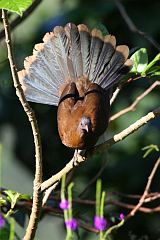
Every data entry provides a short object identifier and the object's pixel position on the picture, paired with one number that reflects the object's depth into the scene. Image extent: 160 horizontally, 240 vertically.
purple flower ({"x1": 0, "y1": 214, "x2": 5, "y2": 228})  4.53
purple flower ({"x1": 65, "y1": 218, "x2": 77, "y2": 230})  4.54
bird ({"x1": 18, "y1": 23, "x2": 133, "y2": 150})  4.79
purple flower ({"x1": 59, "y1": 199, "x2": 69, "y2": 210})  4.60
